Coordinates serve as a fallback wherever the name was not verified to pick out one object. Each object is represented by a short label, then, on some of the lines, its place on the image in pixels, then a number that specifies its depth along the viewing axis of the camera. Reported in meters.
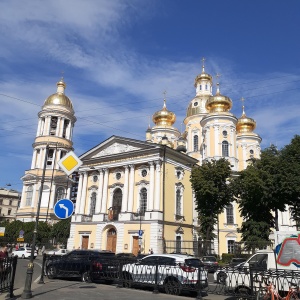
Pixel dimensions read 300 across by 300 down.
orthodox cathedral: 36.84
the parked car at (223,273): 11.94
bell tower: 55.84
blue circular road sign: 11.71
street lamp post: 10.93
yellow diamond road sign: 12.50
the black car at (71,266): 16.03
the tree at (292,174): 31.11
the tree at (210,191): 34.44
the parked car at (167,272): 12.84
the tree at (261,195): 32.31
